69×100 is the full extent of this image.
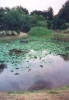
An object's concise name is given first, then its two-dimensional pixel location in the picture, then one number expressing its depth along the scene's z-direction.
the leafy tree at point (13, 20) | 13.10
